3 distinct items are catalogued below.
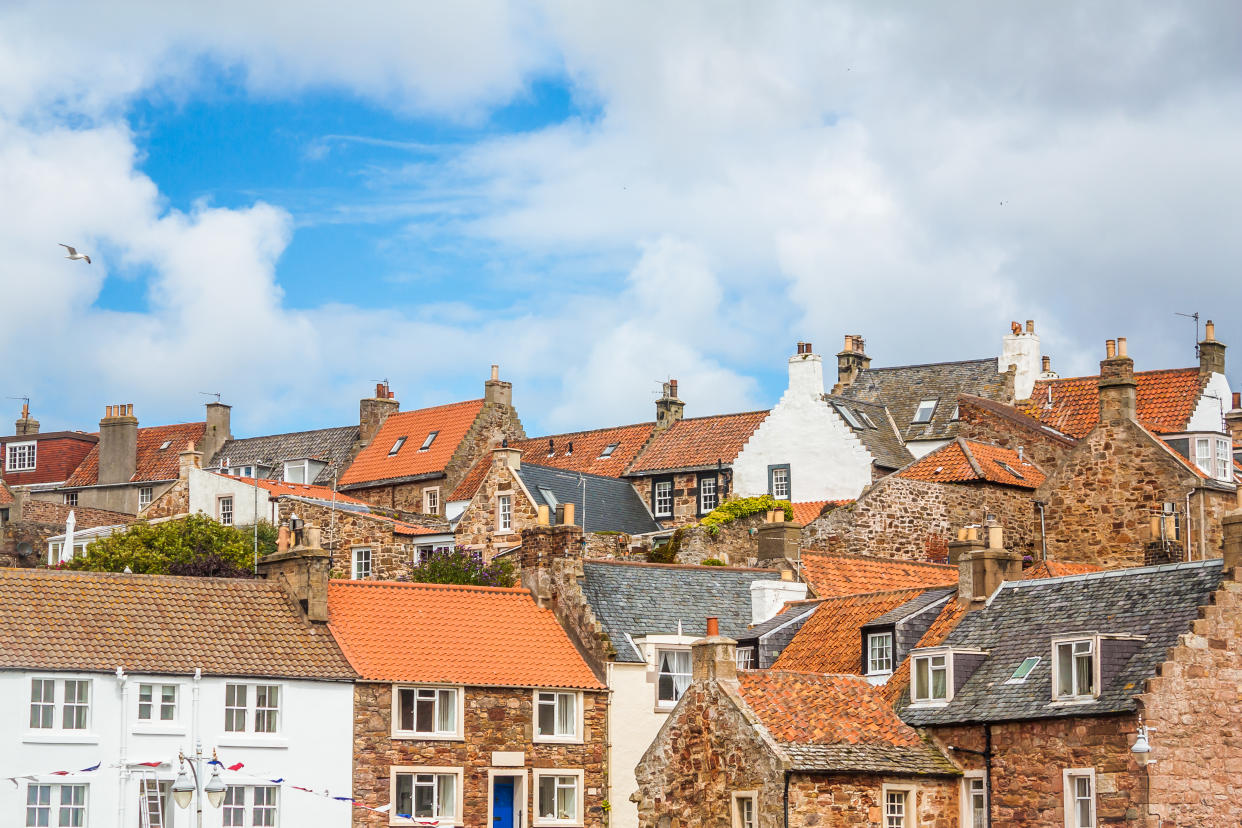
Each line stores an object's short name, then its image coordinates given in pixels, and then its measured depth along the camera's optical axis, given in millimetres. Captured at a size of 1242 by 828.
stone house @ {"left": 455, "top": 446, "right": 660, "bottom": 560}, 71375
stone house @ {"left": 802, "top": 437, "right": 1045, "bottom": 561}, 62281
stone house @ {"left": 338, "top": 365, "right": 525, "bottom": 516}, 84812
